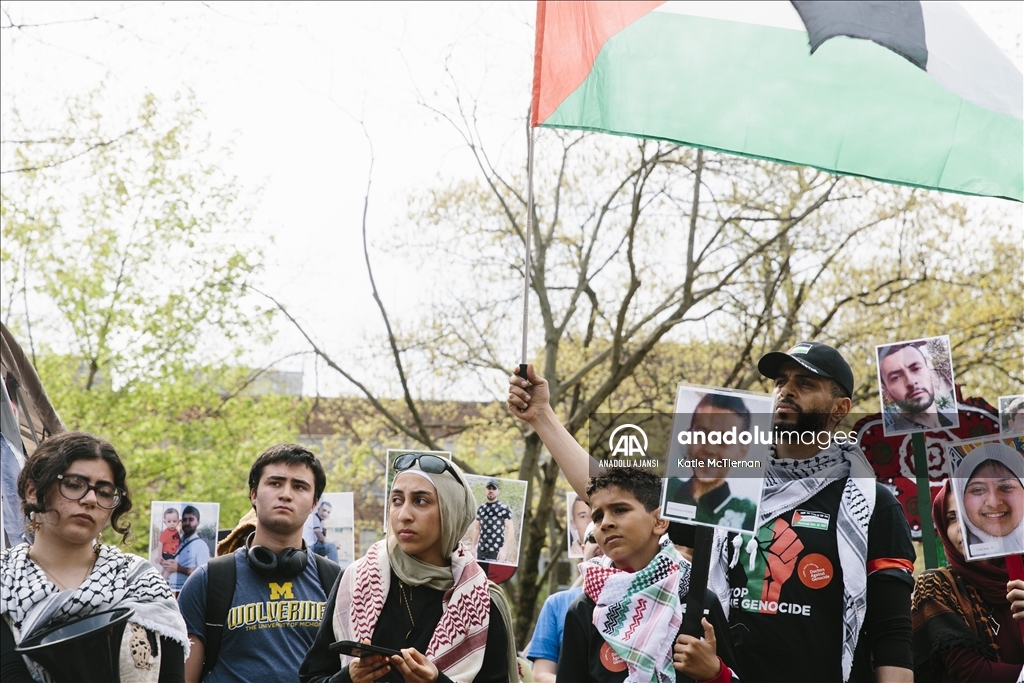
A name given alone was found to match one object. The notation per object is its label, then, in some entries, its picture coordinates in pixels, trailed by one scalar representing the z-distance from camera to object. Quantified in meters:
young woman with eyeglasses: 3.08
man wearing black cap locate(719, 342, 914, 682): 3.56
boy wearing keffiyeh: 3.42
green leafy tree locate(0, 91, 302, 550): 19.27
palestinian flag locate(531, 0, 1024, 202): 4.75
